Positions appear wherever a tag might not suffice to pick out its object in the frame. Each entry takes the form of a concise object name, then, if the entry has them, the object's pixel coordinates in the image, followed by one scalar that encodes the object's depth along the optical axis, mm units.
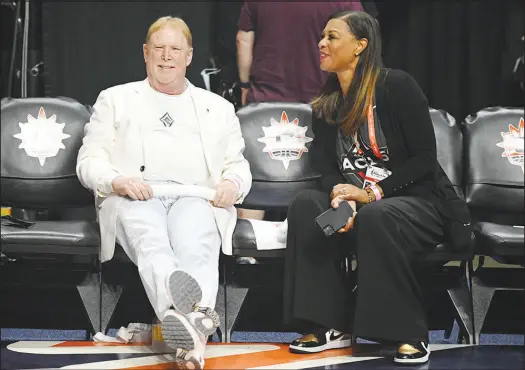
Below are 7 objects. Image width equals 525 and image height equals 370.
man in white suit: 7020
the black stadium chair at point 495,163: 8320
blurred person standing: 9305
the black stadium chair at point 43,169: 7937
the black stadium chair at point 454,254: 7281
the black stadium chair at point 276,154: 8391
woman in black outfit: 6680
